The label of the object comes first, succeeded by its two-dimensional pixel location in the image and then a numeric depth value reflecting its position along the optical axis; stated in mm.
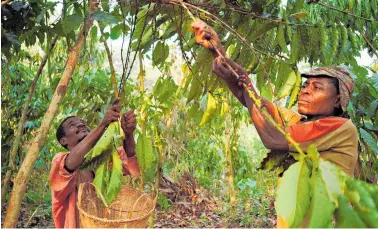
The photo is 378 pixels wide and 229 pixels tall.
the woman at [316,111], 1289
